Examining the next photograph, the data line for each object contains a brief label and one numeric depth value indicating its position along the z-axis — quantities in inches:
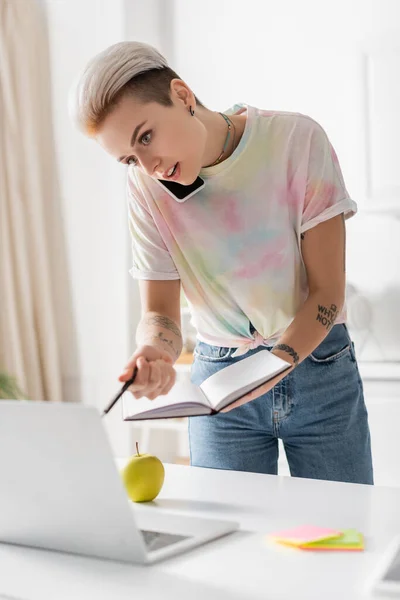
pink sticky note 41.1
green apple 51.4
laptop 38.5
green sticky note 40.6
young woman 62.9
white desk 35.9
